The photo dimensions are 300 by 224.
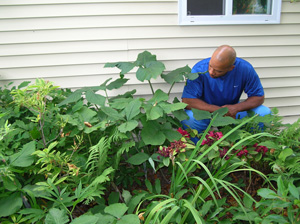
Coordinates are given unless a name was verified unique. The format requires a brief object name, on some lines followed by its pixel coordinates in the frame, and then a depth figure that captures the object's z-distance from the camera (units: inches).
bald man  97.0
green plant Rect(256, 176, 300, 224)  49.7
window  106.7
